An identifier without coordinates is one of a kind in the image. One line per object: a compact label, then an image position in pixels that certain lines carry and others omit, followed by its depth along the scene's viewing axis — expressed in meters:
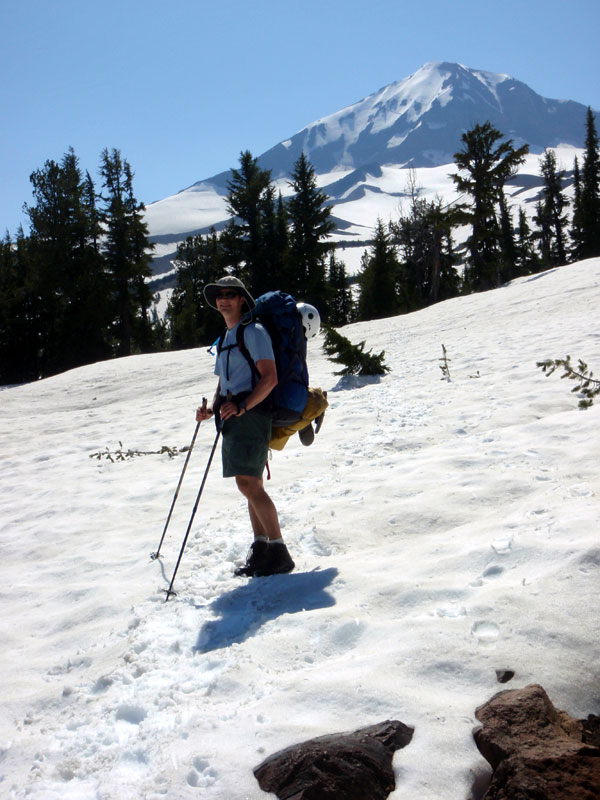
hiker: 4.05
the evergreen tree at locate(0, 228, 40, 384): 31.98
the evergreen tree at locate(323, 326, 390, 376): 11.68
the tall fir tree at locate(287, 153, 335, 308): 36.75
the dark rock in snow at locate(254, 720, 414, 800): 2.14
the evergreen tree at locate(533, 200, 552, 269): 51.69
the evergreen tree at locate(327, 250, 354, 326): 51.25
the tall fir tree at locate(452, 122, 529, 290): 30.16
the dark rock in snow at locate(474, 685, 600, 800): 1.94
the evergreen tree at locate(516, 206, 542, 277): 49.19
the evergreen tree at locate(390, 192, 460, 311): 35.22
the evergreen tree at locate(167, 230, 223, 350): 34.19
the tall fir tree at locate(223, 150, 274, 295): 37.44
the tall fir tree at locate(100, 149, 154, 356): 33.06
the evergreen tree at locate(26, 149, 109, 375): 29.81
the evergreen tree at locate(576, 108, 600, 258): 46.28
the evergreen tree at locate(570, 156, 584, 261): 47.52
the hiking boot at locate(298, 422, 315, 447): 4.60
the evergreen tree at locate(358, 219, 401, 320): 36.75
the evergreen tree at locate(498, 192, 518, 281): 46.50
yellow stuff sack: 4.45
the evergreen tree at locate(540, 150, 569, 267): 51.91
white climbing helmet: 4.69
